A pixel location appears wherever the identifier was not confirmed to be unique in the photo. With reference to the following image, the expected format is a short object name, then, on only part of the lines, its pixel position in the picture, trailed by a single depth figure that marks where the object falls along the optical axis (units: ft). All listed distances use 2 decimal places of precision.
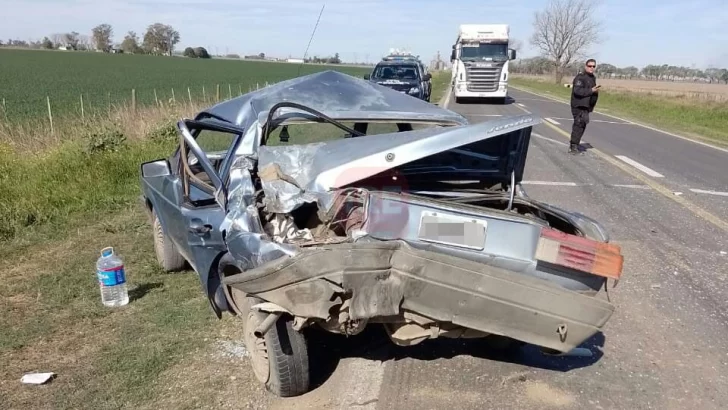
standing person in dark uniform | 41.68
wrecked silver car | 9.48
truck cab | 94.68
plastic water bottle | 15.23
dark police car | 68.44
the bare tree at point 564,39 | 267.39
